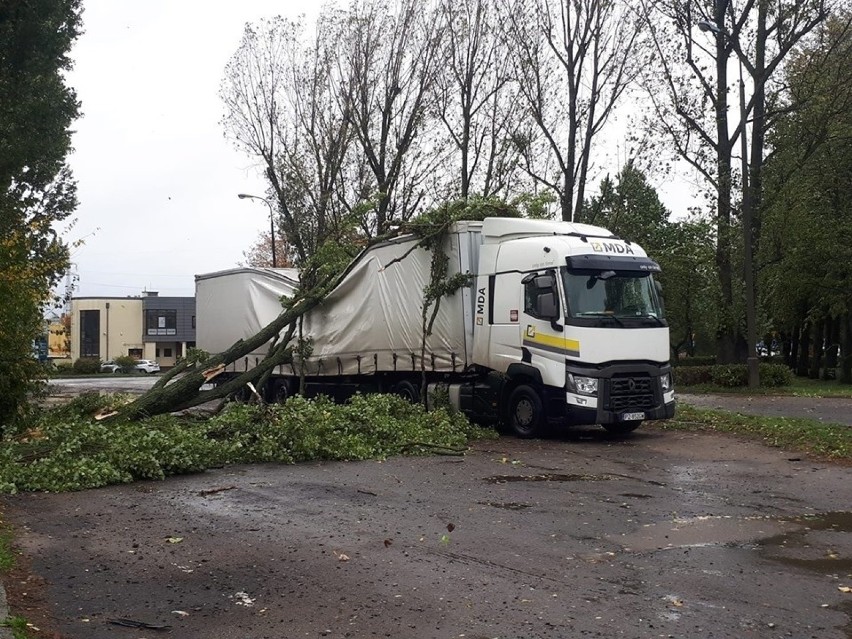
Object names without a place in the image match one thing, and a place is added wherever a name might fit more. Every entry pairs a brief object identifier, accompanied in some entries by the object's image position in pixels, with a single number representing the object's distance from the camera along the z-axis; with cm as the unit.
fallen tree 1525
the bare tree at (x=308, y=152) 3241
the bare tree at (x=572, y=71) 2655
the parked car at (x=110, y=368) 6822
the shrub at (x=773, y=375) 2700
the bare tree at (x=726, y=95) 2794
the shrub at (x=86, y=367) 6425
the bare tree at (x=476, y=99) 2970
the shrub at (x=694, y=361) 4504
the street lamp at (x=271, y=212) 3616
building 9300
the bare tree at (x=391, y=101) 3060
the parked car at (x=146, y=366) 7125
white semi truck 1442
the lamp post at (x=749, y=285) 2492
